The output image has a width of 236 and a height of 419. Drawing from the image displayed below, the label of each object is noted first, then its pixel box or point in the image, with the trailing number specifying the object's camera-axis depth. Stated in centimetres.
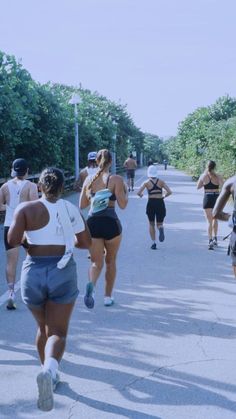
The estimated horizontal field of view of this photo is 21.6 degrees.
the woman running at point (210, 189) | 1177
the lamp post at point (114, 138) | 3891
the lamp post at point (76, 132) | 2645
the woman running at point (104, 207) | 697
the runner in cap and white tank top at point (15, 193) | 695
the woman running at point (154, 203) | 1210
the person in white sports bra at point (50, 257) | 429
